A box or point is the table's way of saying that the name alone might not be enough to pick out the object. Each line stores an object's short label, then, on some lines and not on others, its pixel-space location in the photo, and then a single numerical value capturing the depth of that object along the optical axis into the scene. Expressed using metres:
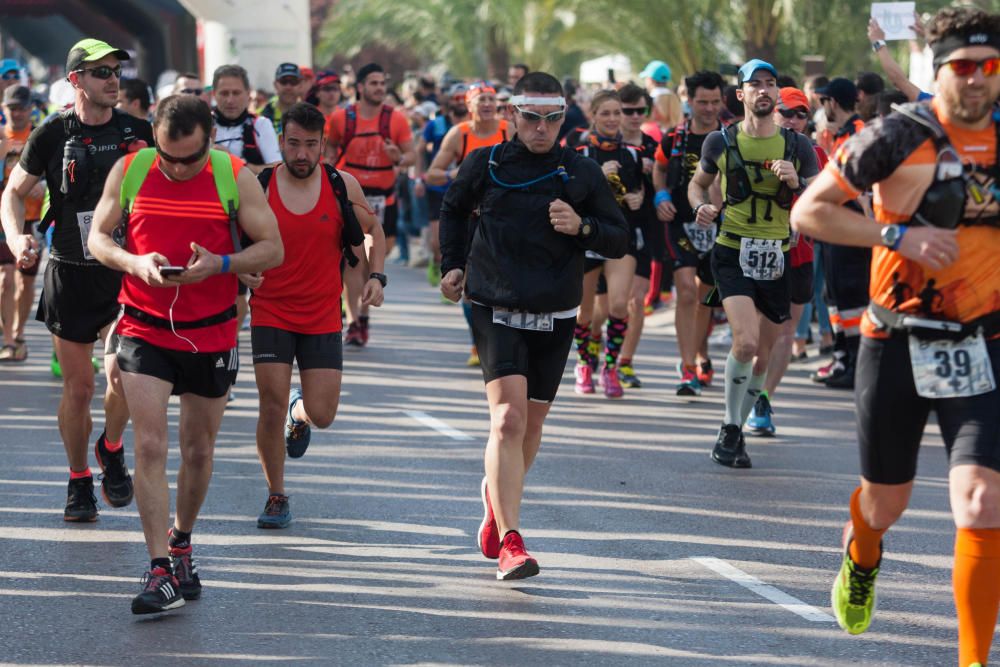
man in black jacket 13.84
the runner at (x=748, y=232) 19.27
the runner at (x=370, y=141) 29.03
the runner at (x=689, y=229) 23.45
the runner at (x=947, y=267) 10.35
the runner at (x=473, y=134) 27.33
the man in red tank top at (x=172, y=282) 12.50
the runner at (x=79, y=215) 15.59
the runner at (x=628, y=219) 23.91
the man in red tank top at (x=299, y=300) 15.41
